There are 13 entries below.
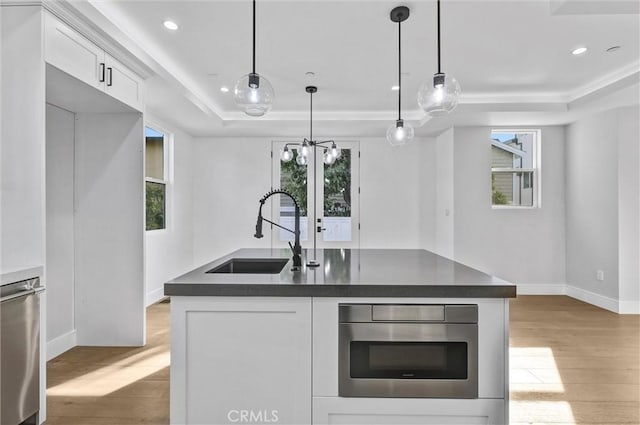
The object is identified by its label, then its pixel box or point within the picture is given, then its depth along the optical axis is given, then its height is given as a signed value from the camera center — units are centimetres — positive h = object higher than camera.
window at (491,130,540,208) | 551 +66
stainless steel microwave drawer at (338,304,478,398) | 158 -59
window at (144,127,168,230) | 489 +49
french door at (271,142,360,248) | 601 +35
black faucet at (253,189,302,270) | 208 -18
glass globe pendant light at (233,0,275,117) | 185 +62
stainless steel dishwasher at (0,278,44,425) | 188 -73
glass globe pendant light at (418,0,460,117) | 184 +61
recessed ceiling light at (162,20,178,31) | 276 +144
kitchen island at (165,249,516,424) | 159 -61
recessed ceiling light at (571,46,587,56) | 323 +145
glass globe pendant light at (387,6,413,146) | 294 +65
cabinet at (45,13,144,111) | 225 +106
